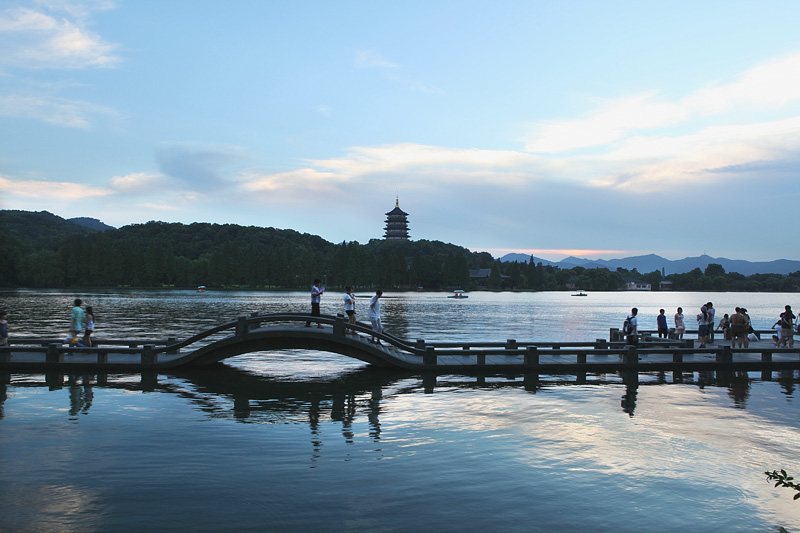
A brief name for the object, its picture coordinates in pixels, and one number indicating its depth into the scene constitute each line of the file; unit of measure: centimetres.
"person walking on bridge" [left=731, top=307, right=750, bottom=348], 2225
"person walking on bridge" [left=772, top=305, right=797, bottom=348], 2244
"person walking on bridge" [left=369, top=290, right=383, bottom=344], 2005
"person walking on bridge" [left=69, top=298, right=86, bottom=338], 1948
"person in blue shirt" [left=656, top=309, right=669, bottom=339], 2562
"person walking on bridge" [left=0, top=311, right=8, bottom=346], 1889
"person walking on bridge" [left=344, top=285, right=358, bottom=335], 1970
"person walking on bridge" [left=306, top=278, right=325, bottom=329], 1947
